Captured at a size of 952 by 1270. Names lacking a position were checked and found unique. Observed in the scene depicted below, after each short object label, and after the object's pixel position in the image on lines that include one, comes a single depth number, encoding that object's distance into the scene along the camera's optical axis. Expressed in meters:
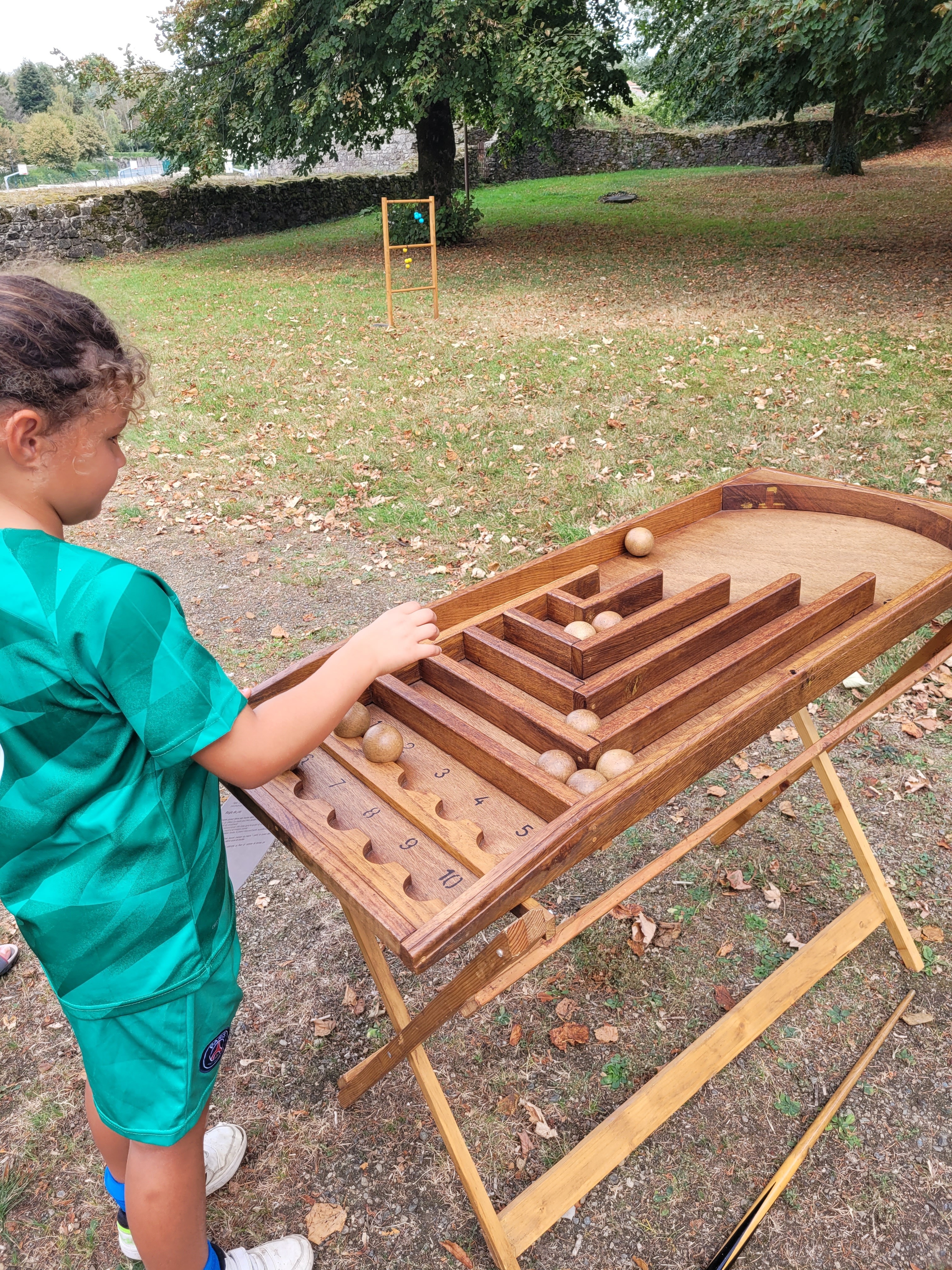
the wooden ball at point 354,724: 1.80
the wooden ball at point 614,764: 1.63
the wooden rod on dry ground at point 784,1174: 1.94
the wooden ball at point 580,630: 2.09
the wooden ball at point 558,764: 1.65
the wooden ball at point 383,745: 1.71
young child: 1.09
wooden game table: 1.43
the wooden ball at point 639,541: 2.49
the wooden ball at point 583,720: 1.79
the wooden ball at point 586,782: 1.57
